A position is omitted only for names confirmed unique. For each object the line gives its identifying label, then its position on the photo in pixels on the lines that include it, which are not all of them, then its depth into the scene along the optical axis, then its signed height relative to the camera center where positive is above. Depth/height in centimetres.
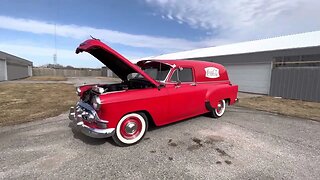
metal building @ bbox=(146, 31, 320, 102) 819 +117
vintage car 287 -42
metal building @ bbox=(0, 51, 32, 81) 1821 +73
